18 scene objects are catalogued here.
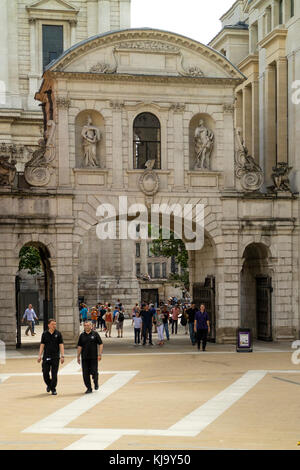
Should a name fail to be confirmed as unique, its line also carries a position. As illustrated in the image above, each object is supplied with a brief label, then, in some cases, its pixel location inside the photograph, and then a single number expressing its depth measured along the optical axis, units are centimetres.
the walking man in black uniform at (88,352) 2070
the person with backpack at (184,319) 4120
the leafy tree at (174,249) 5194
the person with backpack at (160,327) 3456
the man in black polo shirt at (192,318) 3506
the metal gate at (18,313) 3347
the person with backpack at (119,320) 3959
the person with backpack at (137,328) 3547
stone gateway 3359
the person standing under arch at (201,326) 3100
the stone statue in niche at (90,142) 3422
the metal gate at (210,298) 3522
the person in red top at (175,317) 4356
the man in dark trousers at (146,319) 3409
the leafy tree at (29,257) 5191
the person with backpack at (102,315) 4578
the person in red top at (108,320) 4044
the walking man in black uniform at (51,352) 2105
